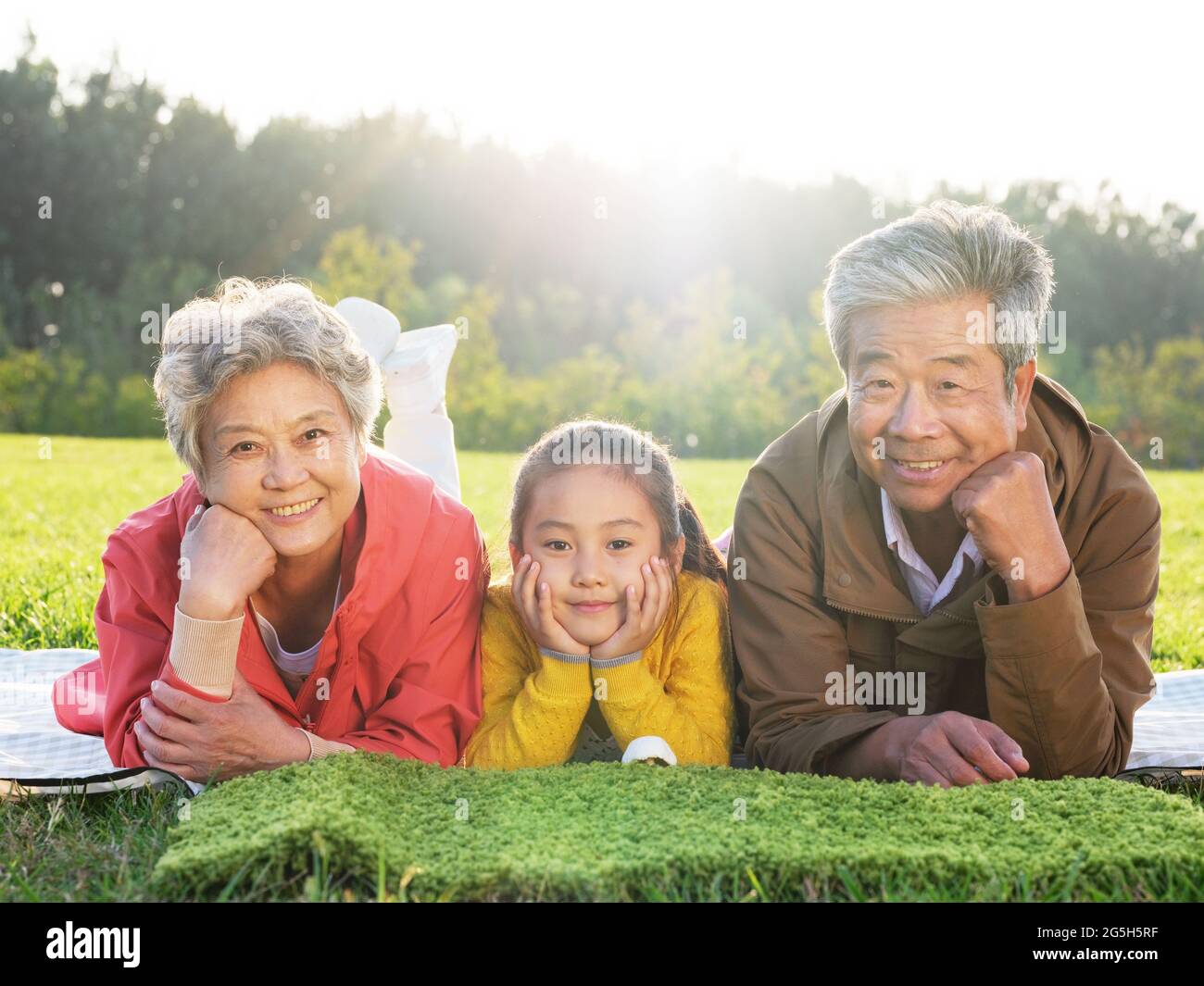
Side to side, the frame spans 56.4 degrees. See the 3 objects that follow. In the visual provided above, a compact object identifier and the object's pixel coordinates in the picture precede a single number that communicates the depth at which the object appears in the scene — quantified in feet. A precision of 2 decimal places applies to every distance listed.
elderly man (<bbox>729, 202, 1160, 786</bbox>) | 9.68
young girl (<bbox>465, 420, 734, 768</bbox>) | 10.61
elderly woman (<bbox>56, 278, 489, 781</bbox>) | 9.93
